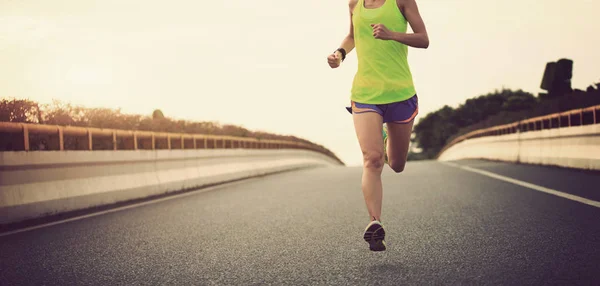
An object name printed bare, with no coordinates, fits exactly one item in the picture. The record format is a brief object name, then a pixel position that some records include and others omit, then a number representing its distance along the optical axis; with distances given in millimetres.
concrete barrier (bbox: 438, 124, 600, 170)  13039
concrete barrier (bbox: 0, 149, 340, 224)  7742
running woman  5117
